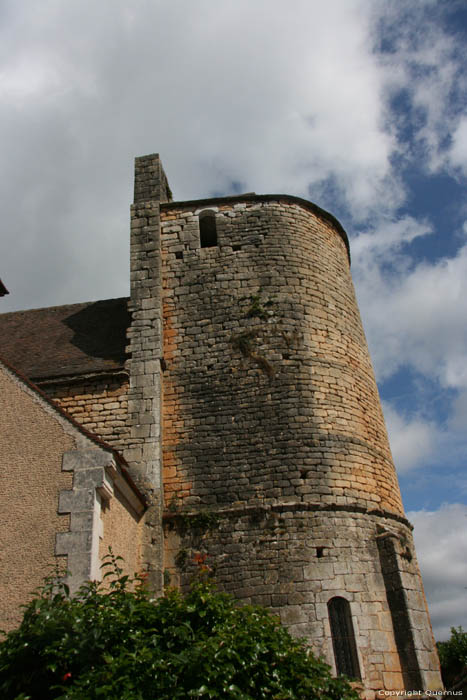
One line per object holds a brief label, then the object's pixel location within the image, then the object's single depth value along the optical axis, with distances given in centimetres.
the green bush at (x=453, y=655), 1084
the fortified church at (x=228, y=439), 659
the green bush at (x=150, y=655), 438
